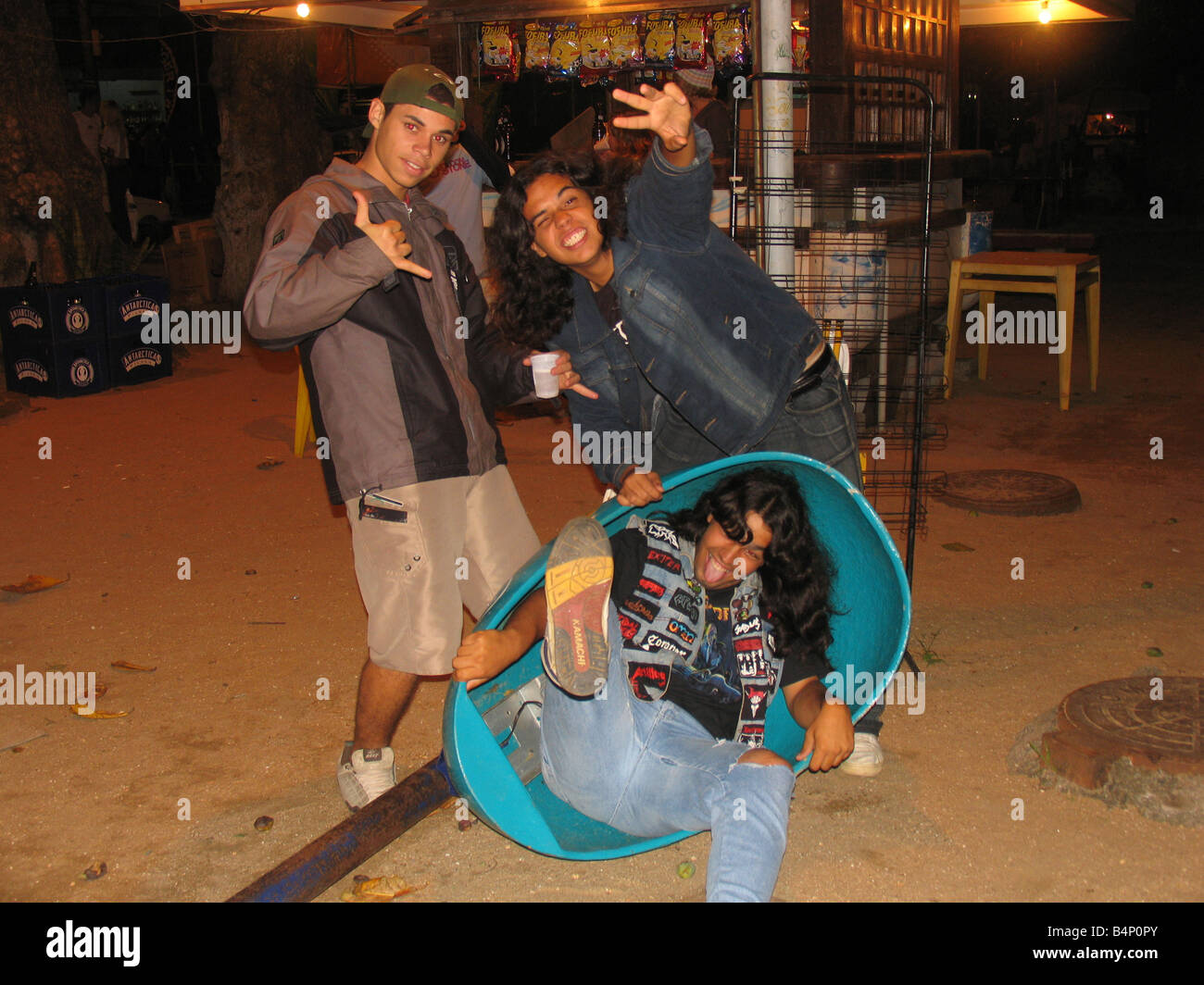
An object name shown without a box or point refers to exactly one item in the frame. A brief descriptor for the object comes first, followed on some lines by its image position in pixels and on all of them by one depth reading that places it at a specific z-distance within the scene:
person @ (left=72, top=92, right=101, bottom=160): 15.17
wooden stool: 7.52
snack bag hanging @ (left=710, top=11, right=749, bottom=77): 8.81
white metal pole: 4.15
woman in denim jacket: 2.84
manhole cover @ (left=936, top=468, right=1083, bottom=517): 5.68
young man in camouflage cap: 2.94
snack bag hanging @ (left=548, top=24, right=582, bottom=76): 9.23
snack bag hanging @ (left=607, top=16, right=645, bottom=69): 9.18
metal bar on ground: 2.60
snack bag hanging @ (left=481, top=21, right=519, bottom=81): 9.18
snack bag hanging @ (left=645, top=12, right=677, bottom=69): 9.01
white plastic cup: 3.09
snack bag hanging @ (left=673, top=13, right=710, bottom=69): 8.94
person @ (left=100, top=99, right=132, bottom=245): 18.22
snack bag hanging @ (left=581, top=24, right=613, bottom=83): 9.23
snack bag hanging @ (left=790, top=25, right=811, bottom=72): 7.75
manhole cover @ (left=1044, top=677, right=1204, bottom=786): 3.15
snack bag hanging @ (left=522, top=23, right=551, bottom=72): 9.26
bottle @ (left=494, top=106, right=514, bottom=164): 9.71
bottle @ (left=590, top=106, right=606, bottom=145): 9.36
